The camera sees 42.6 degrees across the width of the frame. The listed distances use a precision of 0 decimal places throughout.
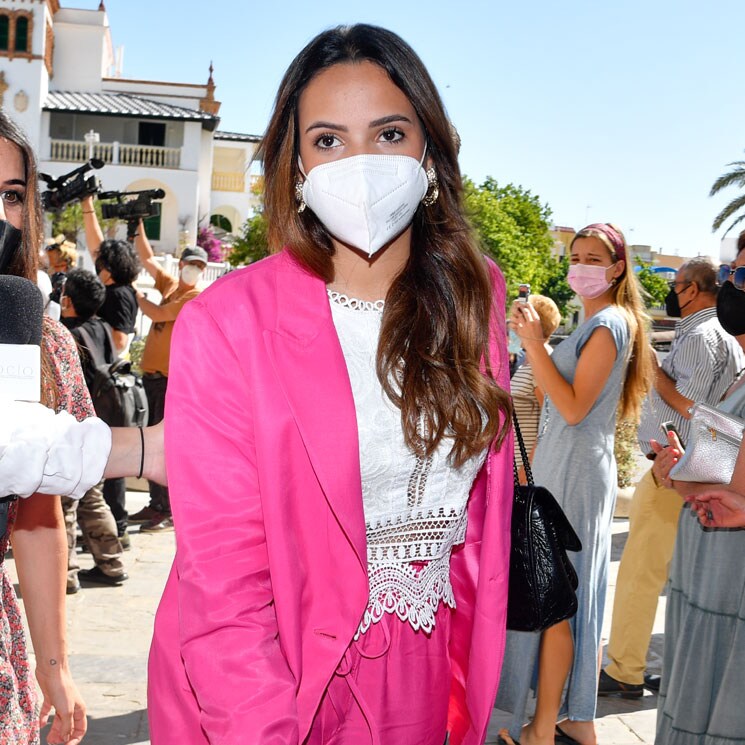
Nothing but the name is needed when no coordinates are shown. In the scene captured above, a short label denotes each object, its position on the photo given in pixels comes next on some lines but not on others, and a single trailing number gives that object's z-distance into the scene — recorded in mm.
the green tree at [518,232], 42656
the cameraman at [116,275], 6707
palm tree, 22141
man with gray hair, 4500
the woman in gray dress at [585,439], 3682
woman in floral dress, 1874
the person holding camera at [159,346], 7191
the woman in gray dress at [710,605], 2812
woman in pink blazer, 1577
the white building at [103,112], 40594
